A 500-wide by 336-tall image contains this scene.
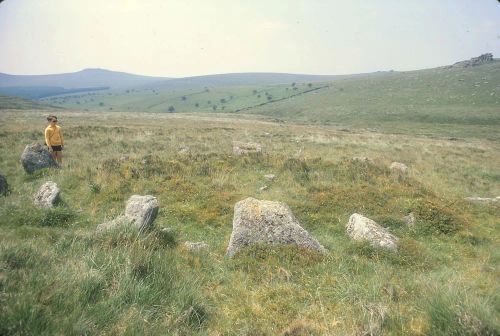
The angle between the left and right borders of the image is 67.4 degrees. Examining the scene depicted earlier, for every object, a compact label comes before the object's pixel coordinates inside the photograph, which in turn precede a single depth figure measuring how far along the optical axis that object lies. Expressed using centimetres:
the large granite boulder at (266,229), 877
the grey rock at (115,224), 758
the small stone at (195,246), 875
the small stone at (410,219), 1244
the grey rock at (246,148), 2303
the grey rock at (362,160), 2090
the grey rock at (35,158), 1633
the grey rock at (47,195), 1194
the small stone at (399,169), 1933
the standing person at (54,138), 1750
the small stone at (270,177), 1693
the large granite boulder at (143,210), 966
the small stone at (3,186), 1316
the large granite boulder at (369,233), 950
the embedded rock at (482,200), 1581
